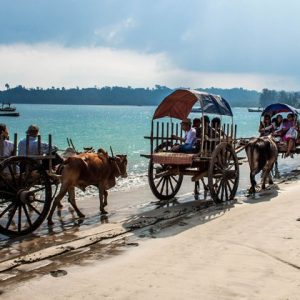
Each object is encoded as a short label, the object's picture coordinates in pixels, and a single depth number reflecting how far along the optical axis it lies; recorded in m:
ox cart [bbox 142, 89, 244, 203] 11.41
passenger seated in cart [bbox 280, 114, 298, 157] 18.38
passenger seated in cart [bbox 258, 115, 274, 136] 18.77
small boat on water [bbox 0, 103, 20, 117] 111.75
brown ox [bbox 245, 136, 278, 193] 14.04
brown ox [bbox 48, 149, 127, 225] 9.81
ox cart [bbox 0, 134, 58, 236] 8.27
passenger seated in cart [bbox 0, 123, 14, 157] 8.50
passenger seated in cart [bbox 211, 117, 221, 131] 12.21
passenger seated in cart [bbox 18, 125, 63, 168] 9.35
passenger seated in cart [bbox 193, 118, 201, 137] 12.43
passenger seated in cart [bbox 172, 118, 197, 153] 11.96
